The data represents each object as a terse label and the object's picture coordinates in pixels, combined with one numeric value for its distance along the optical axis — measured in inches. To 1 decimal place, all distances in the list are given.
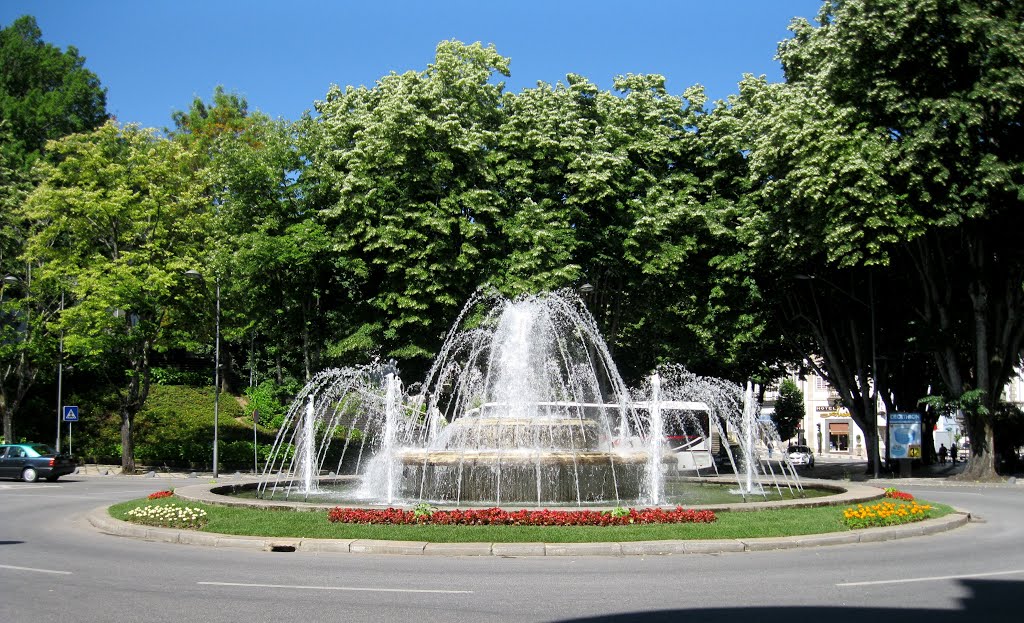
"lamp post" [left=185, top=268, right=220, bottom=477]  1336.0
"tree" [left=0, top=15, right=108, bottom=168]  2091.5
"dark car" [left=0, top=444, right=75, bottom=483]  1272.1
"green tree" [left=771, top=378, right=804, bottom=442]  2908.5
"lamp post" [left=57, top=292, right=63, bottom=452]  1573.6
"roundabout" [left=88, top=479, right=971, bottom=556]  498.0
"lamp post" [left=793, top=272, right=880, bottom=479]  1298.2
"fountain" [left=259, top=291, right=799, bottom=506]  681.6
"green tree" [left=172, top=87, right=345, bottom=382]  1272.1
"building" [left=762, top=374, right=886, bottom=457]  3366.1
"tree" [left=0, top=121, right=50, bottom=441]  1529.3
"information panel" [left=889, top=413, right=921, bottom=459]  1341.0
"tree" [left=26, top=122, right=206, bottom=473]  1407.5
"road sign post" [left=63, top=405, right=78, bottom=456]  1451.8
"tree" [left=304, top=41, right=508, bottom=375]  1181.7
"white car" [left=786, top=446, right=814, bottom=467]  1995.6
